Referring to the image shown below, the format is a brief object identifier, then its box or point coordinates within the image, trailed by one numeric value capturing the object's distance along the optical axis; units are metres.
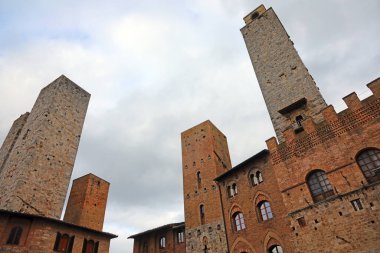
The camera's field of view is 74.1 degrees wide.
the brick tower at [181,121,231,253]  19.31
